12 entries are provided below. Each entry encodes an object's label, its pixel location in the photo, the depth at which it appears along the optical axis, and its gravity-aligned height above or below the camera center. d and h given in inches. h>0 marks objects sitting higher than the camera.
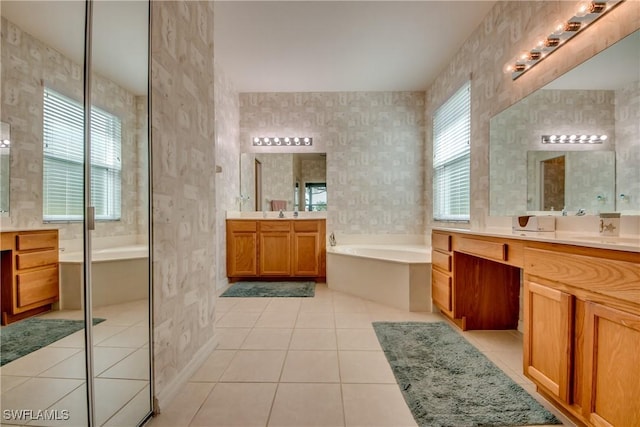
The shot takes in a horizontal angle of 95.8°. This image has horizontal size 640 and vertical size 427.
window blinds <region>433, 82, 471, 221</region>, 124.5 +26.2
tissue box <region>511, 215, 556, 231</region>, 76.2 -2.7
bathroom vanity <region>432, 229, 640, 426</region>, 38.4 -17.0
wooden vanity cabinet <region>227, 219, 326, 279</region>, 153.6 -19.6
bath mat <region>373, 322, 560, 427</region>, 51.3 -36.3
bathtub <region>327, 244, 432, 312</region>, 108.8 -26.1
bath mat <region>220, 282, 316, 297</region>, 131.4 -37.7
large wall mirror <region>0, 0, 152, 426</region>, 30.9 +1.9
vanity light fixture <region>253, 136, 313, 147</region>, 170.7 +41.6
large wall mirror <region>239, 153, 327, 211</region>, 170.6 +16.1
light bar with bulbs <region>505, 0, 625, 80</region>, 62.4 +44.4
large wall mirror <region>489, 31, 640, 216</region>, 58.7 +17.8
